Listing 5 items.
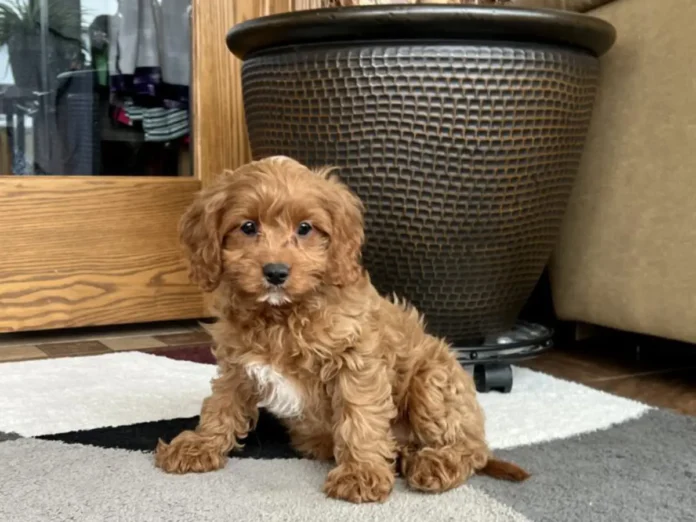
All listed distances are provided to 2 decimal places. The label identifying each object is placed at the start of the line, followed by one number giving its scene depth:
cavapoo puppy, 1.35
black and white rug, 1.23
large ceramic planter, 1.71
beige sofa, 1.96
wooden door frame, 2.57
